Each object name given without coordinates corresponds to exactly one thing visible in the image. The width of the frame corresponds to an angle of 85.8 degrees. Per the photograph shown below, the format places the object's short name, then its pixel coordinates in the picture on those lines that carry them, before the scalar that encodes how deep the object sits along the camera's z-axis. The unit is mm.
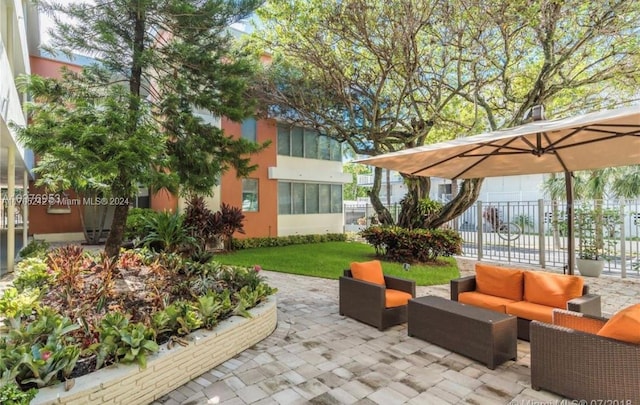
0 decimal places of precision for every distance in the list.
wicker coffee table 3607
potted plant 8419
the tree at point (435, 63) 7672
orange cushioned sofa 4137
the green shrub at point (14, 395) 2235
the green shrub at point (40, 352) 2600
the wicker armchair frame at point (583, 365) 2672
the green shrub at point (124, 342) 2982
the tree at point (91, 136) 3846
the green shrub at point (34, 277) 5020
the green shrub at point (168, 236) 7910
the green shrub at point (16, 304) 3813
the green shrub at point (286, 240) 12961
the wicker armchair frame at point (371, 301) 4711
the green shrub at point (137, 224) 9890
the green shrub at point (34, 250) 7148
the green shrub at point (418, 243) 9680
